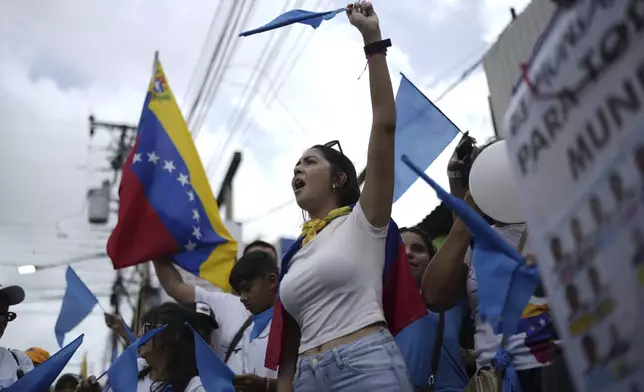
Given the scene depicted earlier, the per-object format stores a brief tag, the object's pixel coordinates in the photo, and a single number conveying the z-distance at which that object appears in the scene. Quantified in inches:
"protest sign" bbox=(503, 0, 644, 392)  34.2
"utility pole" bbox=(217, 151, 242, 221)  663.1
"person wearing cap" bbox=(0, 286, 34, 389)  134.5
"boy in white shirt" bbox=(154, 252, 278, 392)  126.3
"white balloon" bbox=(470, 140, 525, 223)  81.6
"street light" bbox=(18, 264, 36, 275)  588.7
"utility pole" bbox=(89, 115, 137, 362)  706.2
